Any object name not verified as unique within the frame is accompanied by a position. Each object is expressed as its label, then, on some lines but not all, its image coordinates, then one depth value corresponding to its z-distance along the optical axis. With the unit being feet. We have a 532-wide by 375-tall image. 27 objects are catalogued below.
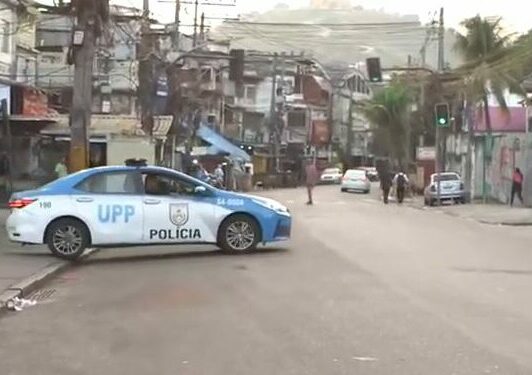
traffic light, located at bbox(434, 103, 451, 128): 120.16
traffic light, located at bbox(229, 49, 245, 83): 123.65
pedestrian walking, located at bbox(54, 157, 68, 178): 99.61
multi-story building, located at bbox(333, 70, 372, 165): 361.51
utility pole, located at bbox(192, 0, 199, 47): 167.75
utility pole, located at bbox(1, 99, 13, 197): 96.99
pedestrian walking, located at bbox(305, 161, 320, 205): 128.58
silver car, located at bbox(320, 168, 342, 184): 274.85
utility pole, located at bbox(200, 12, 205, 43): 181.75
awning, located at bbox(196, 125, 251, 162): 208.85
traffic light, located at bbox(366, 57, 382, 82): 125.90
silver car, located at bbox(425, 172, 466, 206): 140.97
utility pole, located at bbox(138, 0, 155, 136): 159.02
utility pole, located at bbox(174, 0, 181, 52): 163.80
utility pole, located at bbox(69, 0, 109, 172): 68.90
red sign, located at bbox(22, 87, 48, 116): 111.24
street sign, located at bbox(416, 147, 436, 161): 195.62
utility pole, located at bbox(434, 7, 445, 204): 188.14
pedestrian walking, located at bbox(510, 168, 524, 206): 123.85
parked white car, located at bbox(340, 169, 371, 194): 199.93
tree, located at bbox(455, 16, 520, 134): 138.31
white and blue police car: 53.26
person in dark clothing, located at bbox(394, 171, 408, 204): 146.20
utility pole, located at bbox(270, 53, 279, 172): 285.02
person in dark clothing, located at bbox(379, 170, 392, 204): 148.15
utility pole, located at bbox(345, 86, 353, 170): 364.79
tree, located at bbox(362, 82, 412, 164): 219.82
